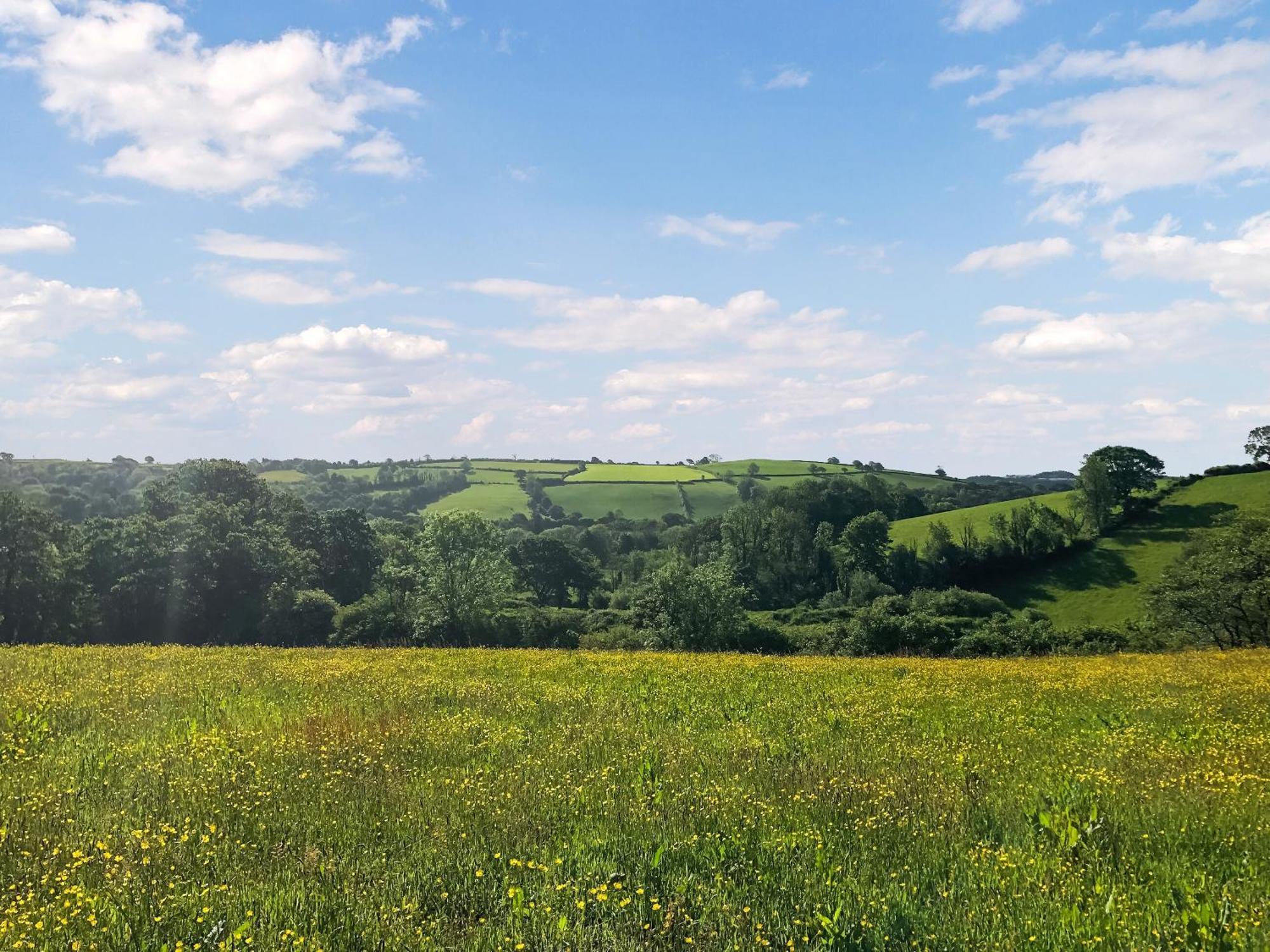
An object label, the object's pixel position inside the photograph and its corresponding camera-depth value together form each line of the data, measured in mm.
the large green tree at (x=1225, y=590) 48500
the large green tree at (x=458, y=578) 60156
